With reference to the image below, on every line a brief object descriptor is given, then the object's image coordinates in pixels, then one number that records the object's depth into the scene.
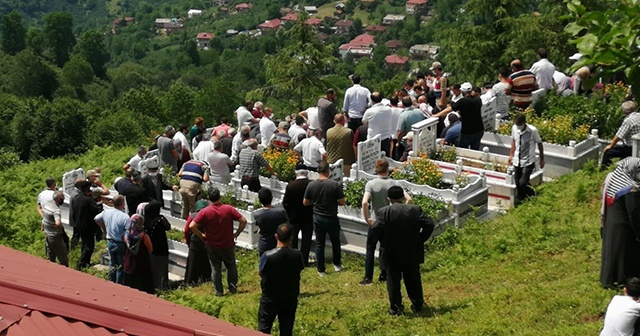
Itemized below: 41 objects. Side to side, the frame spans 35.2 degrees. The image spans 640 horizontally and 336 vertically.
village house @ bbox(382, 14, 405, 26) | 193.46
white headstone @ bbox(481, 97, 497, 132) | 18.52
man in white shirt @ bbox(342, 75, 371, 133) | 18.66
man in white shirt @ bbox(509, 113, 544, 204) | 15.66
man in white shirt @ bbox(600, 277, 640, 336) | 8.90
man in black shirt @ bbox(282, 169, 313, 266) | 13.62
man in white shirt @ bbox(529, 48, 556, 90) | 19.61
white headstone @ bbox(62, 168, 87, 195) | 18.22
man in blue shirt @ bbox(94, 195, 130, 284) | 13.00
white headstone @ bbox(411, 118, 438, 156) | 17.19
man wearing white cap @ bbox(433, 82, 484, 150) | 17.20
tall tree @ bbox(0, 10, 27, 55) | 126.12
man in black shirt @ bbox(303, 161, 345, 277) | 13.30
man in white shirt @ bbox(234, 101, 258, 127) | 20.05
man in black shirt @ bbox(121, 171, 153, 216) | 15.05
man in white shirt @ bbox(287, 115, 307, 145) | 18.00
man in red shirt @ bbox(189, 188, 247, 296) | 12.74
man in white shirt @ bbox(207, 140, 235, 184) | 16.64
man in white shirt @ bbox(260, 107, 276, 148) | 18.42
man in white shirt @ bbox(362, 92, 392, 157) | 17.42
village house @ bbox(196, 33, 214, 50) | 179.20
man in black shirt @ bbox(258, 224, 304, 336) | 10.41
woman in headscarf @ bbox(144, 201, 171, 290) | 13.16
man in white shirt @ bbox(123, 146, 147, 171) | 17.77
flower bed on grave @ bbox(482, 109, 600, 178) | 17.36
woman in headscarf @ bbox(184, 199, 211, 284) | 13.65
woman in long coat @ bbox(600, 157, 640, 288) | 11.08
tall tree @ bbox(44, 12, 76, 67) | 133.75
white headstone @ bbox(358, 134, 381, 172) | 16.67
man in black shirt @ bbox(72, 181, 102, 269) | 15.31
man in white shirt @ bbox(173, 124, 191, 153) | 18.70
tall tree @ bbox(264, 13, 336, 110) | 31.48
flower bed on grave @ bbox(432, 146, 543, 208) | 16.30
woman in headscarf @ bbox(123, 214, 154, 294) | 12.79
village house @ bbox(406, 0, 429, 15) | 194.44
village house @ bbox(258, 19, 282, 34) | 186.94
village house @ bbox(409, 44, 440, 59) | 155.70
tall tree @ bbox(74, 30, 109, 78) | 128.75
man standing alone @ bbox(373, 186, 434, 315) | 11.16
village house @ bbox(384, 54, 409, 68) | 150.00
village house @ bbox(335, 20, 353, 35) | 193.77
